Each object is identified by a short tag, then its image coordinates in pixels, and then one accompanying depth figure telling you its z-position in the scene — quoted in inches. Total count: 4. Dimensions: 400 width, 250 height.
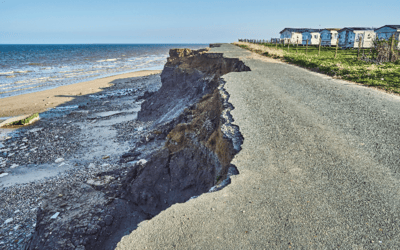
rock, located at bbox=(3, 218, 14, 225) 289.9
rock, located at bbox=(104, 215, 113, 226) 250.0
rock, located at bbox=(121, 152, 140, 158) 426.9
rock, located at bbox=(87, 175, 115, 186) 344.2
